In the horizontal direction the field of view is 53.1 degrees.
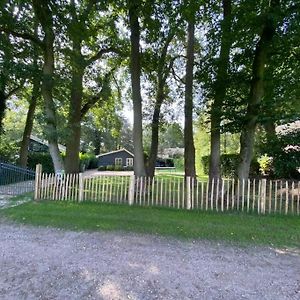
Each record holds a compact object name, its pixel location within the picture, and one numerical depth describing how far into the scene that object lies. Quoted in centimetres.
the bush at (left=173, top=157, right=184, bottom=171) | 4399
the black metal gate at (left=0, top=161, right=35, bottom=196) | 1335
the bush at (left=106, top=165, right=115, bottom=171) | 4503
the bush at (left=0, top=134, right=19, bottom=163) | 2131
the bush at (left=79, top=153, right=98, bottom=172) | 3803
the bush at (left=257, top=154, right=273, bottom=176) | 1932
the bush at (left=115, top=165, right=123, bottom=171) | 4481
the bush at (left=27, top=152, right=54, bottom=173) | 2389
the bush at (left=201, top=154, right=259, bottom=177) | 2088
